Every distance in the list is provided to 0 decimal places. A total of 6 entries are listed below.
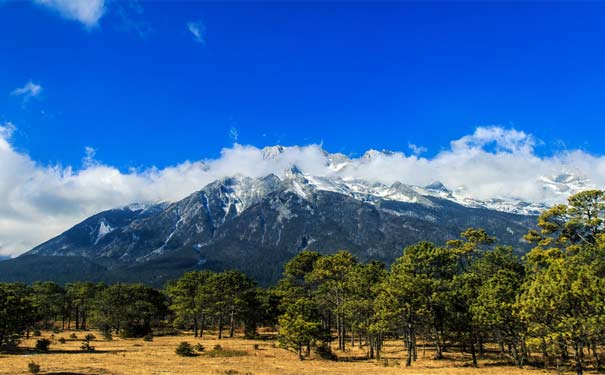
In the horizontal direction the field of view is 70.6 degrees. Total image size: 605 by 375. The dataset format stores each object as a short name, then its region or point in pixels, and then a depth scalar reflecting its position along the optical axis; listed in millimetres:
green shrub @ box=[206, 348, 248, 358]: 53025
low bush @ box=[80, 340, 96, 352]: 54634
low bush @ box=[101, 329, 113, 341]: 75962
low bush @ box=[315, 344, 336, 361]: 52381
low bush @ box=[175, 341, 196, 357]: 52050
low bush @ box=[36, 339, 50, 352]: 52812
